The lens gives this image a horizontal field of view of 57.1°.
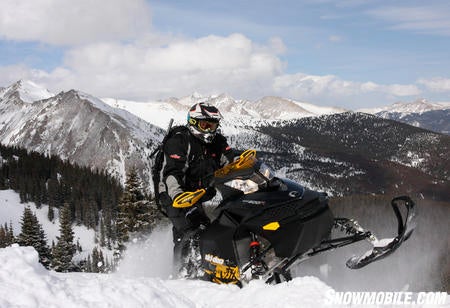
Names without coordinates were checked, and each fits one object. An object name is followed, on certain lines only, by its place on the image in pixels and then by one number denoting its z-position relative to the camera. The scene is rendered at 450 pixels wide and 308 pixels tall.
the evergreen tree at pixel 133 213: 20.00
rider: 7.09
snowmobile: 5.92
